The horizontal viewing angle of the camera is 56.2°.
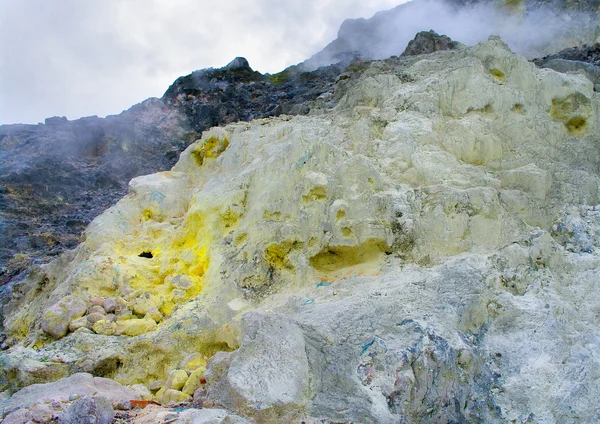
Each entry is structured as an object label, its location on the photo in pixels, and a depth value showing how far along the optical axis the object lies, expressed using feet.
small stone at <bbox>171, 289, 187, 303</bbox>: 26.12
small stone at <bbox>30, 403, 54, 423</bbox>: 16.42
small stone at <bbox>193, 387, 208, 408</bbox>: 17.75
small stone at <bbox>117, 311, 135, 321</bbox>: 25.44
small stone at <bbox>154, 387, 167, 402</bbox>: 20.55
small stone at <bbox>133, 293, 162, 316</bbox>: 25.73
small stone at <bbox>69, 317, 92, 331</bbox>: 24.82
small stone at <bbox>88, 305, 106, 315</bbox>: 25.61
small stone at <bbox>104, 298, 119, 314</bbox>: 25.93
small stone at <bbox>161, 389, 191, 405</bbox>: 19.73
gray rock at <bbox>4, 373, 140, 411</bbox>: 18.17
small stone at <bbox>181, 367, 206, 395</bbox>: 20.40
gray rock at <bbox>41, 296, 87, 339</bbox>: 24.71
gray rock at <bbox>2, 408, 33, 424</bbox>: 16.28
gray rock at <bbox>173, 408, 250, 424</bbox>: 15.28
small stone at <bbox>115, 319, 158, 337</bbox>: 24.47
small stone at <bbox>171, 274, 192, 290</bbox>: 26.63
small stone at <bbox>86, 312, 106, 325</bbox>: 25.03
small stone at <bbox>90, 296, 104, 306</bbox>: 26.13
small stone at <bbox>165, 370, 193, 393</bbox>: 20.81
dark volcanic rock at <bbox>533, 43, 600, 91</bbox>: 35.17
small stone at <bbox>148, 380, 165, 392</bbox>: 22.25
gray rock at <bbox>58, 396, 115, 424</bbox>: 16.03
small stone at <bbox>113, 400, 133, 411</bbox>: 18.53
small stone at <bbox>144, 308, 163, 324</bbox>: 25.29
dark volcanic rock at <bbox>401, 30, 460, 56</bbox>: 50.55
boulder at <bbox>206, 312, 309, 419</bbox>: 16.30
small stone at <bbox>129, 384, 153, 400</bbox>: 20.75
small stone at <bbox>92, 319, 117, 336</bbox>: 24.52
